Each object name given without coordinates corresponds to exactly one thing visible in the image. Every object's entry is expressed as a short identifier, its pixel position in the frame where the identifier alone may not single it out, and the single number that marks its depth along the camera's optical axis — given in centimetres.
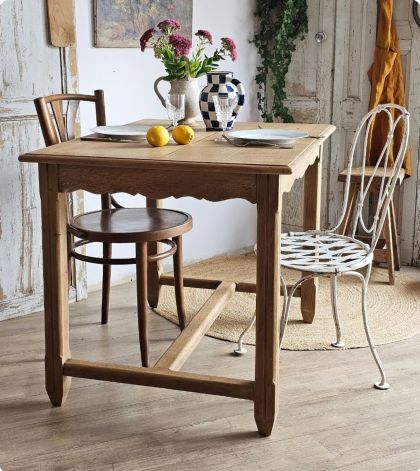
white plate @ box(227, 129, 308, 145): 265
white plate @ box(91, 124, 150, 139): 277
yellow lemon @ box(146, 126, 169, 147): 264
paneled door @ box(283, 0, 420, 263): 434
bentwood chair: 292
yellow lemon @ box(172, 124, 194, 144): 270
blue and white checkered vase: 307
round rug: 335
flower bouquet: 310
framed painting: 382
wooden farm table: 235
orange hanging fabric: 426
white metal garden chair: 277
